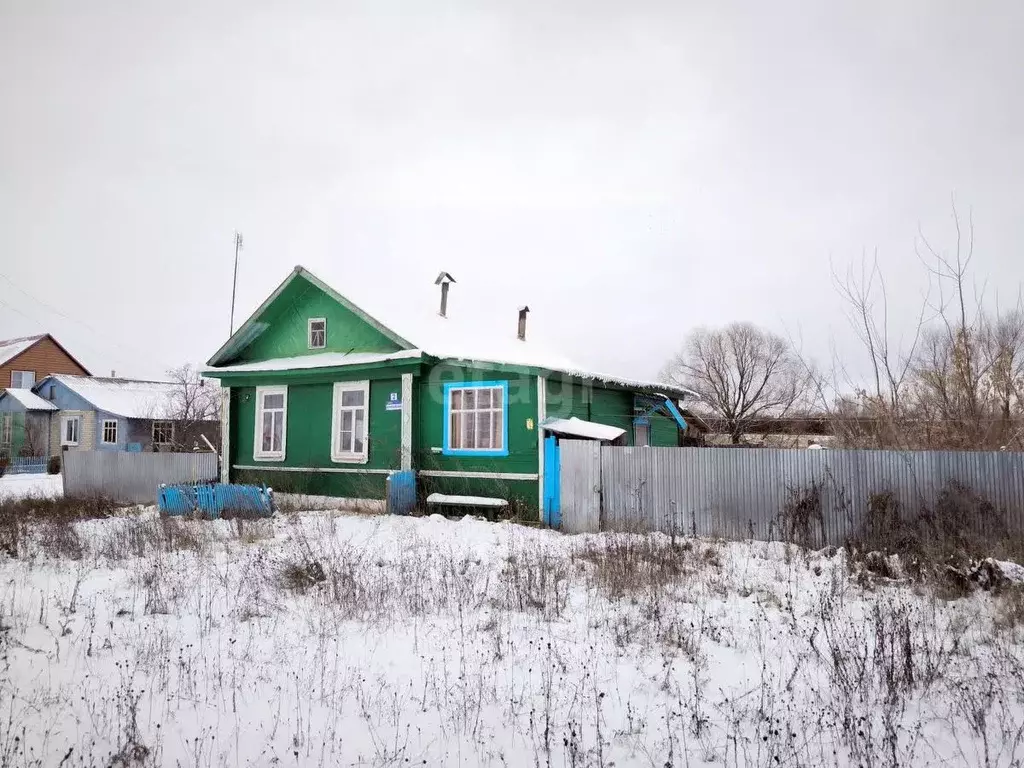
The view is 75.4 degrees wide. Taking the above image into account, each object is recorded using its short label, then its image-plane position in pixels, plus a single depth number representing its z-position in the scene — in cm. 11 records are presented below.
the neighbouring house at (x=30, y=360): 4062
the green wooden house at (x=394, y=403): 1257
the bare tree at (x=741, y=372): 3969
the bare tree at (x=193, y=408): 3466
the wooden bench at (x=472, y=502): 1223
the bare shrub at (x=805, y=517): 927
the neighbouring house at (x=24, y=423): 3409
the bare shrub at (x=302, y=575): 706
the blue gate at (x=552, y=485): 1169
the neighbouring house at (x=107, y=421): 3488
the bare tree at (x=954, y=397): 905
